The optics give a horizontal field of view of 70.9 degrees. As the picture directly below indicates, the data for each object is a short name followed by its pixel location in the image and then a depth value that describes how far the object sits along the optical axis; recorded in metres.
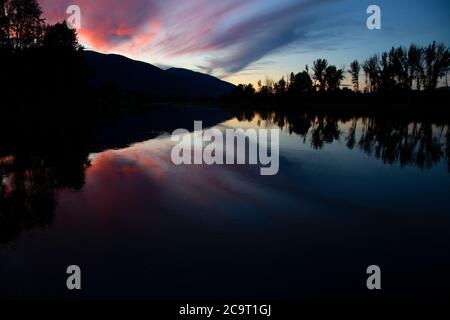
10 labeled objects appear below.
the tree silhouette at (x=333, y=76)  126.56
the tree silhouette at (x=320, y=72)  127.31
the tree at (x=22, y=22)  40.97
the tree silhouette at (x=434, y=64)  87.75
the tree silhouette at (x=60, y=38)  48.44
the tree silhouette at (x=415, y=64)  91.75
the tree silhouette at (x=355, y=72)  124.94
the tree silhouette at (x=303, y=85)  132.05
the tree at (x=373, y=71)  107.25
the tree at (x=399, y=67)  95.06
